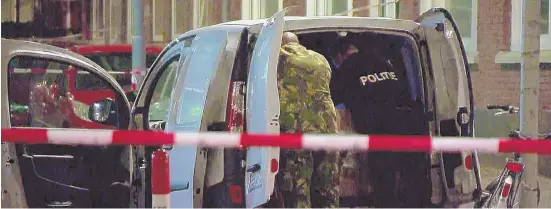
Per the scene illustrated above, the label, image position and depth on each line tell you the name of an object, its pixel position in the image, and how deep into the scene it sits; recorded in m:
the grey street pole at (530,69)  17.87
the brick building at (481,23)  29.92
